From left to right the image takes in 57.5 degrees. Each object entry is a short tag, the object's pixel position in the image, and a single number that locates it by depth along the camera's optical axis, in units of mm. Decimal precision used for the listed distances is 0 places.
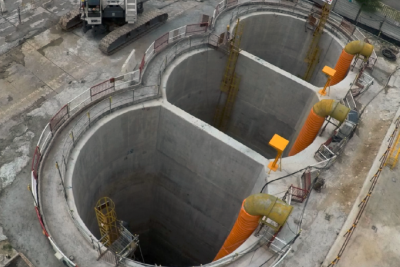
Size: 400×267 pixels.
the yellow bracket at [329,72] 20725
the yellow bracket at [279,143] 15664
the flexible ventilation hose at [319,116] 17719
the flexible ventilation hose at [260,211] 13523
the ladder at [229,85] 24319
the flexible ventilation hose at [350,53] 22203
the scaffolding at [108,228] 14609
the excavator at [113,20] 23375
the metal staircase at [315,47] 26062
